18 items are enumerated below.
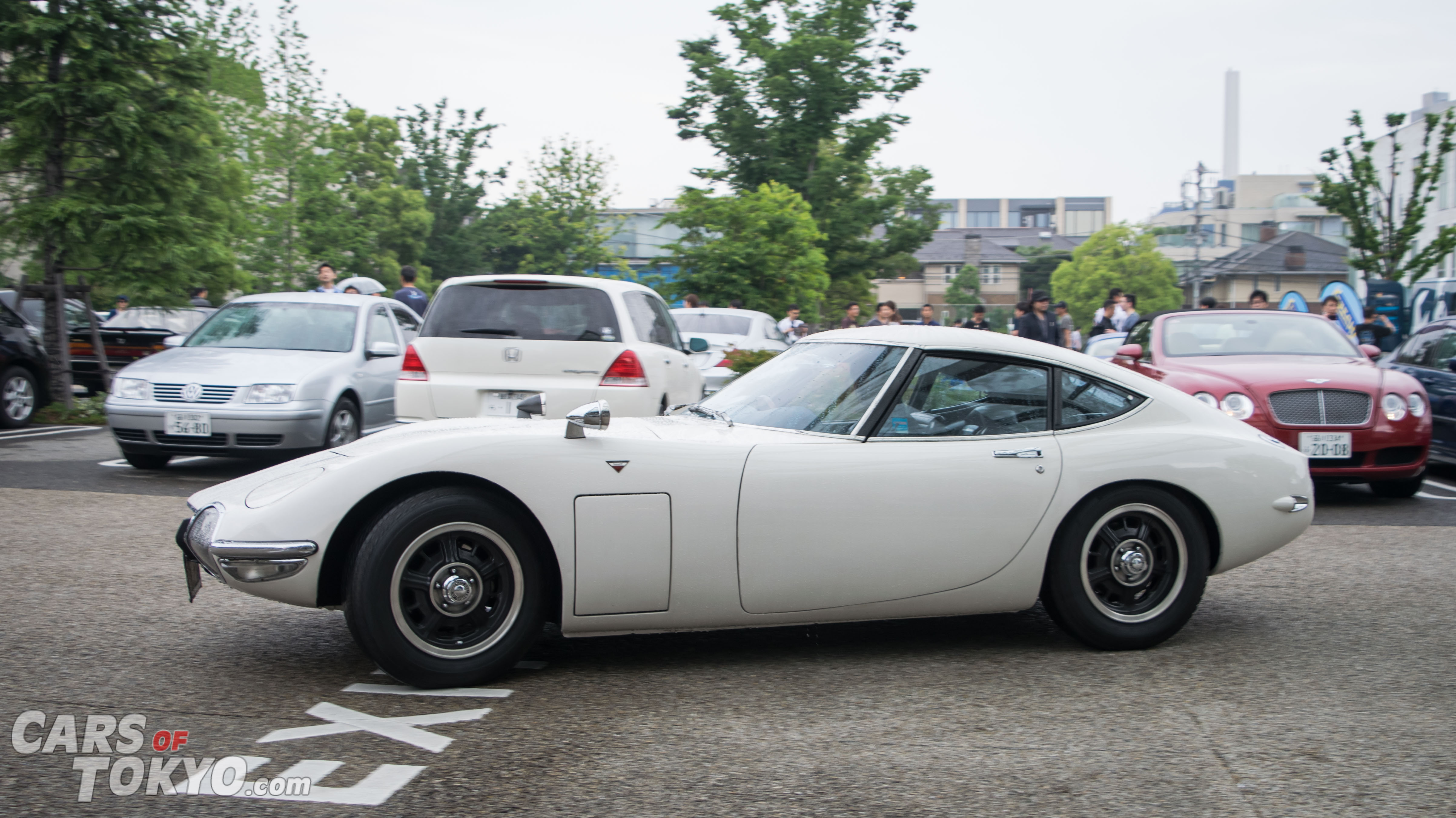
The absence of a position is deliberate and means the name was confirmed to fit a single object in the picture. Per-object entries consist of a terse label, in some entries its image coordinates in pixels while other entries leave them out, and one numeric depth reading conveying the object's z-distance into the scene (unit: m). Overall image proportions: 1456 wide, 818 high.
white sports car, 3.76
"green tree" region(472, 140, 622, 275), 46.81
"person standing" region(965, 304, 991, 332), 15.27
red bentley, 8.15
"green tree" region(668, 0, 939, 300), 39.44
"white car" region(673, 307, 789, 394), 15.54
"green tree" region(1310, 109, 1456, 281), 21.77
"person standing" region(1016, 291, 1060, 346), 13.50
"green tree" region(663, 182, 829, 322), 22.52
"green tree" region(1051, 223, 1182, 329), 90.38
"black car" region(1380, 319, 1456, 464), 10.02
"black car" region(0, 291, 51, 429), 12.28
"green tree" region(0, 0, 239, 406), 13.06
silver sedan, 8.86
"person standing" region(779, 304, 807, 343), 18.59
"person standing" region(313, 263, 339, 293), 14.91
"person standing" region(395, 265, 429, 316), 15.05
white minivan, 8.10
